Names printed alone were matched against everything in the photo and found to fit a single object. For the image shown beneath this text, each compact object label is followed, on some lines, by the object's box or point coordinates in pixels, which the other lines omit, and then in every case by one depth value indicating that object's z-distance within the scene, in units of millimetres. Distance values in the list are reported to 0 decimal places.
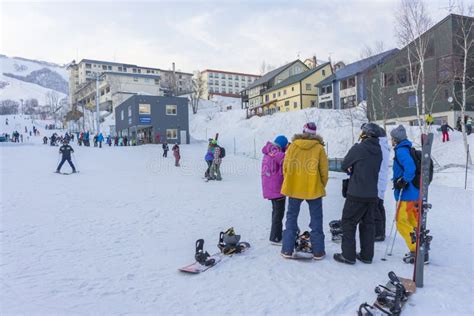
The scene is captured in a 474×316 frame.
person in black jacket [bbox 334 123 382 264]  4230
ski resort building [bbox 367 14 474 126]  26094
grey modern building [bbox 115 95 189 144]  40750
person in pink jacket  5160
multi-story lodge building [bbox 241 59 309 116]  60844
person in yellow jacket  4391
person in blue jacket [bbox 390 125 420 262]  4348
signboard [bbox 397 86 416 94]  29891
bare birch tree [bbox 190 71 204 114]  72250
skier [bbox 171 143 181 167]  19206
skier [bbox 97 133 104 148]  33031
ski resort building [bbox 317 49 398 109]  40562
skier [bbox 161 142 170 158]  23703
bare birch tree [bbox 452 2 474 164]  18570
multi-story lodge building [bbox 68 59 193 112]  72188
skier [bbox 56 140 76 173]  14609
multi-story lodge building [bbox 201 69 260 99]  116750
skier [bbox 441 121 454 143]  23206
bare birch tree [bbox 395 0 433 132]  20422
